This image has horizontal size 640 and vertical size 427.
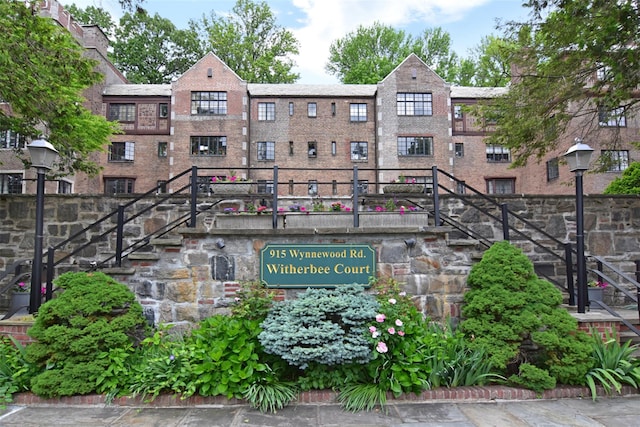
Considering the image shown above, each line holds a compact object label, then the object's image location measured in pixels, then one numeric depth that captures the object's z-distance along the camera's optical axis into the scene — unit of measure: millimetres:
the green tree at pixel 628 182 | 11586
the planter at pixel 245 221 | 6324
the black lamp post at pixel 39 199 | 5594
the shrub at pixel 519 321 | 4812
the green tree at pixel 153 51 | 35375
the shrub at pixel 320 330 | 4629
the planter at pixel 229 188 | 9555
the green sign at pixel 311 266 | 5949
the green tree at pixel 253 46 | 32781
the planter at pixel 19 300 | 6679
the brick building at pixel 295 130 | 25297
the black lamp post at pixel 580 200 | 5855
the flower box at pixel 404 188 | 9422
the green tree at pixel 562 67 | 7465
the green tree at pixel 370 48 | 37219
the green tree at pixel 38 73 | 7371
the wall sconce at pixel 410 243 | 6074
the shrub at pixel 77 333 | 4680
